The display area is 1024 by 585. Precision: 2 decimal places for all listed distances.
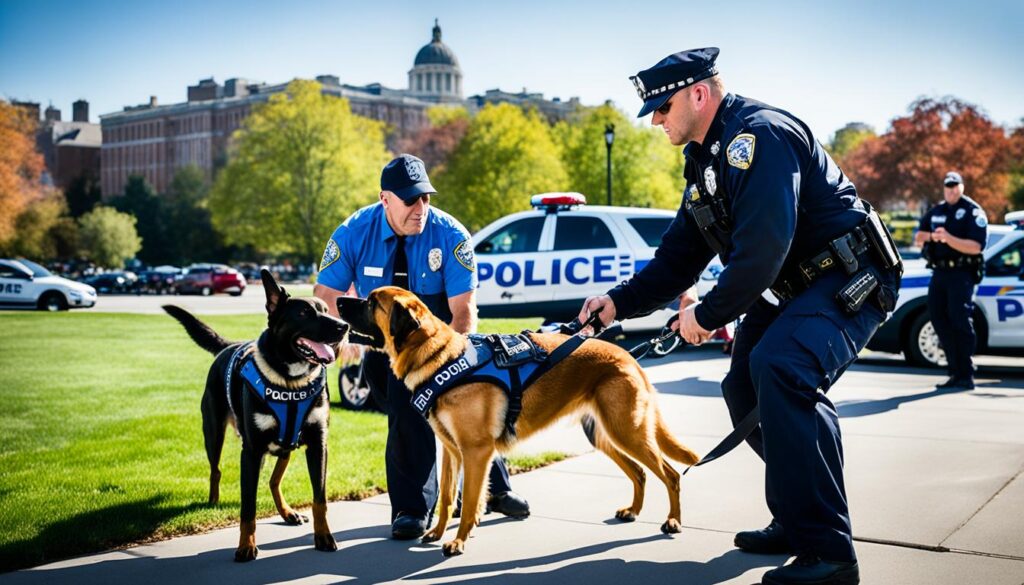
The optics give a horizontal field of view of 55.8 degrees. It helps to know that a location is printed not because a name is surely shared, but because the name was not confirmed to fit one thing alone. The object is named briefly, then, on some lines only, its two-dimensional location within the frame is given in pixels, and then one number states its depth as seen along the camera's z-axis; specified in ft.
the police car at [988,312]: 37.81
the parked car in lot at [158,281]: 184.65
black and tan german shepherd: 14.93
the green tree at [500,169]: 192.65
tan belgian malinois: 15.01
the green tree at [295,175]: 192.95
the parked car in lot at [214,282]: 167.12
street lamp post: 96.12
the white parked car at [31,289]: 102.78
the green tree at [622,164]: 195.72
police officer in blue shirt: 16.51
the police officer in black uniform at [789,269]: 11.91
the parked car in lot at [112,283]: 186.80
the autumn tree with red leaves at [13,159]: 156.97
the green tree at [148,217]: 296.30
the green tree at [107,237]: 257.96
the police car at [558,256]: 43.70
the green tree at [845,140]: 346.54
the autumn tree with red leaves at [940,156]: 190.49
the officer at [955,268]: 32.58
